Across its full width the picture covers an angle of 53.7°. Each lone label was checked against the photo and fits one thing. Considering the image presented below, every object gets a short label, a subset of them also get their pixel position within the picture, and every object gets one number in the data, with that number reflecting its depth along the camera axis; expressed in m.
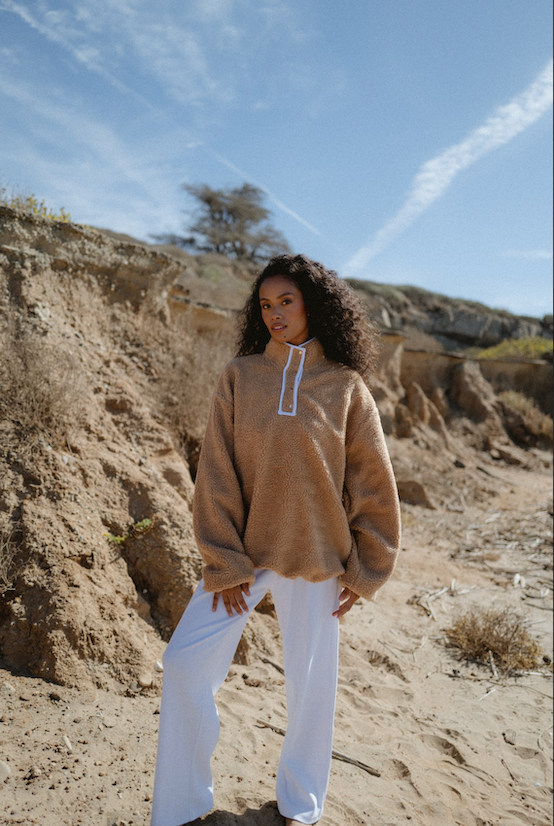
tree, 26.25
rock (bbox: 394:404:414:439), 10.55
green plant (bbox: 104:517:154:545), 3.16
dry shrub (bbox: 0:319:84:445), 3.09
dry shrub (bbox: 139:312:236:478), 4.79
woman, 1.78
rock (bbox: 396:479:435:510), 8.02
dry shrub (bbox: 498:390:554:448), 13.20
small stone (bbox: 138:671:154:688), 2.63
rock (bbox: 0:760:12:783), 1.96
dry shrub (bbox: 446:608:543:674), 3.87
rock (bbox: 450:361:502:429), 12.80
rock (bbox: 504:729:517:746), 3.02
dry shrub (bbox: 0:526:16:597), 2.53
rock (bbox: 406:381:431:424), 11.21
